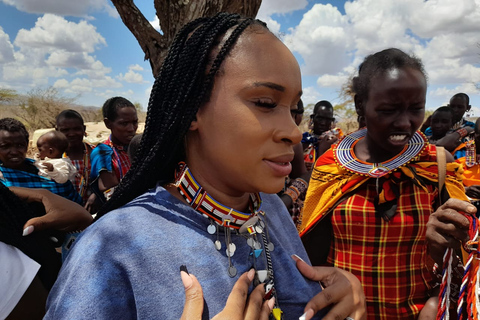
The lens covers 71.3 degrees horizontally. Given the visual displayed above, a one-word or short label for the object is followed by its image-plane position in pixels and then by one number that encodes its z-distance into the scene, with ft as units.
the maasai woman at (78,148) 14.37
